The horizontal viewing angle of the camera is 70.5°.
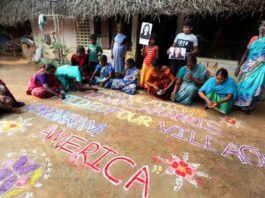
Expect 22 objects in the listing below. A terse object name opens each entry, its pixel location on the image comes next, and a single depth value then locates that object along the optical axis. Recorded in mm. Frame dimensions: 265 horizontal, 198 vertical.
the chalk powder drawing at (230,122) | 3103
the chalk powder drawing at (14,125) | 2684
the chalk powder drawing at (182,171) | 1930
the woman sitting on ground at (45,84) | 3752
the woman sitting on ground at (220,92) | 3271
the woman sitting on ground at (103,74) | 4559
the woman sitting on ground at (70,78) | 4098
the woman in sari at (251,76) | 3215
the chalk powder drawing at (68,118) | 2787
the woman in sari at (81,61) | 4710
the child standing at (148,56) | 4324
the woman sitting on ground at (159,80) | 3891
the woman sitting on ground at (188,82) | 3643
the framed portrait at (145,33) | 4148
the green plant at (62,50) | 6066
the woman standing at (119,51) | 4762
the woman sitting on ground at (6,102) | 3049
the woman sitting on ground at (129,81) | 4305
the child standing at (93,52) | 4961
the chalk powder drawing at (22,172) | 1766
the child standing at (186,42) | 3744
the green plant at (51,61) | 6344
